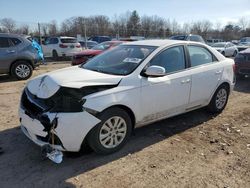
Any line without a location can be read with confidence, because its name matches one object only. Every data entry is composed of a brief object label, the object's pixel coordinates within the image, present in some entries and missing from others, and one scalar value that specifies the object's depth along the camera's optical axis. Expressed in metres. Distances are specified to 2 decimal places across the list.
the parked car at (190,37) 12.98
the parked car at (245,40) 25.36
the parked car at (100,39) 19.63
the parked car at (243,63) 6.63
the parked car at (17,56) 6.88
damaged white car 2.51
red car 8.37
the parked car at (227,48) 14.52
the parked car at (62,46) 13.09
